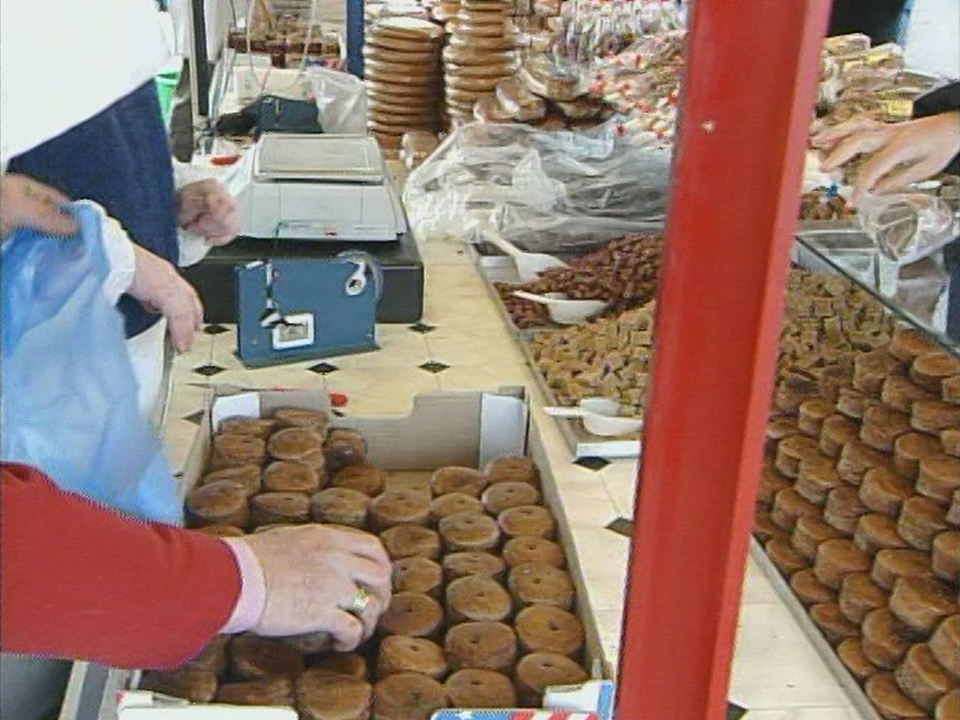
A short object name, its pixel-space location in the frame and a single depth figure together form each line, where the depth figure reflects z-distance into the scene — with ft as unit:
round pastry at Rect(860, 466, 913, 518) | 4.99
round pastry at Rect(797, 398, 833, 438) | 5.79
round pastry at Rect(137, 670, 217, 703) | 3.49
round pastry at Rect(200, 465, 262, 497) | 4.76
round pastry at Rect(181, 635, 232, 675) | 3.60
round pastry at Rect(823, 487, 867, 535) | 5.23
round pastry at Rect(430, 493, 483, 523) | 4.76
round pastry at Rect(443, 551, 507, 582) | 4.32
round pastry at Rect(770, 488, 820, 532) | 5.58
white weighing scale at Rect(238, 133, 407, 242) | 8.42
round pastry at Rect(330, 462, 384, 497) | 5.00
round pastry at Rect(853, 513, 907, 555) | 4.92
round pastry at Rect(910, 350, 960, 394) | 5.04
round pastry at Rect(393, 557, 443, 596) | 4.18
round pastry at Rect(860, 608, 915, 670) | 4.63
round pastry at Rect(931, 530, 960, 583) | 4.55
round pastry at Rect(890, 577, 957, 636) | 4.48
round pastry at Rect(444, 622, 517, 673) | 3.79
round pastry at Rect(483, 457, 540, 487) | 5.07
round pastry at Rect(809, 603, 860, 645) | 5.04
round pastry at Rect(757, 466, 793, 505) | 5.83
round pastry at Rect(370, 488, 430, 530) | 4.64
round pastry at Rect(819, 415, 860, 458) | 5.49
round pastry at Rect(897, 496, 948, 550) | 4.71
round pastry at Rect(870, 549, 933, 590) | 4.73
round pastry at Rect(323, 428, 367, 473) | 5.27
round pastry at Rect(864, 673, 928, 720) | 4.48
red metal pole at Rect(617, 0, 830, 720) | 1.85
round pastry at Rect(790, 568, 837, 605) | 5.26
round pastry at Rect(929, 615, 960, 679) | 4.22
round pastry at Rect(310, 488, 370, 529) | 4.63
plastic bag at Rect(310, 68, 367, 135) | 12.81
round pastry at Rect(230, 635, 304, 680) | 3.61
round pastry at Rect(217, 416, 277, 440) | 5.30
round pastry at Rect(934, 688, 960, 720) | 4.02
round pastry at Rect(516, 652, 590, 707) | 3.63
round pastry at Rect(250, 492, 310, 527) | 4.63
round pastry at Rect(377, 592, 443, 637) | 3.92
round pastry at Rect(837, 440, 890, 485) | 5.24
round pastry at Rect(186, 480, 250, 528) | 4.48
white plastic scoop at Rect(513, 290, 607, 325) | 9.04
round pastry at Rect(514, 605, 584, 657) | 3.86
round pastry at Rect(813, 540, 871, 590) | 5.06
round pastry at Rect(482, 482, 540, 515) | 4.82
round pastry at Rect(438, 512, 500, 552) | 4.52
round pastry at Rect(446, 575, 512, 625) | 4.03
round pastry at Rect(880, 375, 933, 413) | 5.16
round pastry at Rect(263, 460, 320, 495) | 4.82
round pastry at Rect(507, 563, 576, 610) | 4.12
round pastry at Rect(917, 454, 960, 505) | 4.69
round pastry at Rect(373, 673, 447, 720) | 3.53
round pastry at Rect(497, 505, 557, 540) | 4.60
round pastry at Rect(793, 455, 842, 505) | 5.43
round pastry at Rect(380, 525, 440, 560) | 4.43
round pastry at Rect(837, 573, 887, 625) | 4.85
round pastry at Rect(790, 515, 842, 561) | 5.36
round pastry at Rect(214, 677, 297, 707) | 3.50
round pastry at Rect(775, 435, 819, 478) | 5.70
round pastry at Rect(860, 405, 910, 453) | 5.18
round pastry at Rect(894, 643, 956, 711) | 4.32
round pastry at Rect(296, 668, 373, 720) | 3.48
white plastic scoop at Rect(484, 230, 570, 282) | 10.08
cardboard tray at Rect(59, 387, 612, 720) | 5.53
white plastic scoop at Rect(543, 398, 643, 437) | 6.99
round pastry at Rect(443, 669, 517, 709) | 3.57
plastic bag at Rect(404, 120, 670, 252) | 10.87
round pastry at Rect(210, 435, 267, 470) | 5.05
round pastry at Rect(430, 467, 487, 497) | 5.09
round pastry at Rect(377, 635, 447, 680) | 3.70
